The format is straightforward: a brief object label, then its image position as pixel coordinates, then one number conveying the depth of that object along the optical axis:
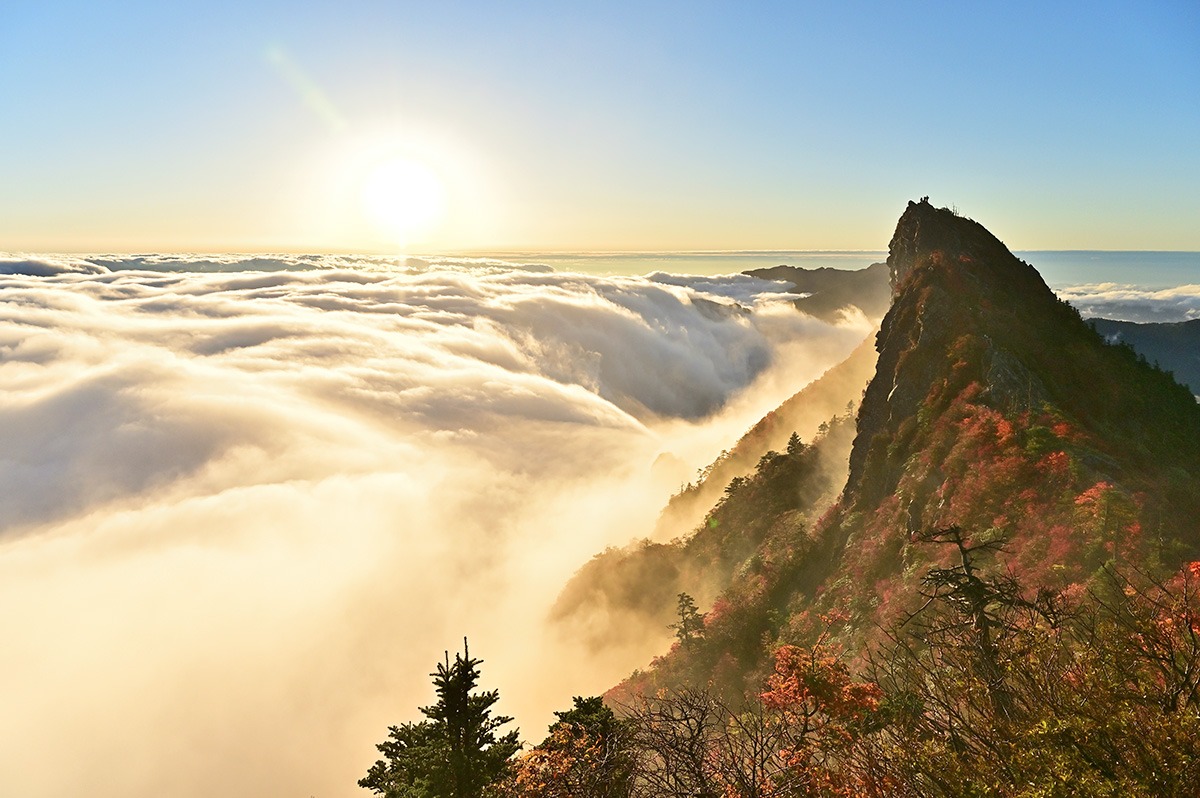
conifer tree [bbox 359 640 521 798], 17.95
